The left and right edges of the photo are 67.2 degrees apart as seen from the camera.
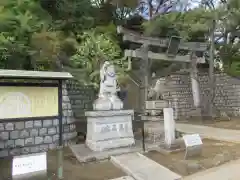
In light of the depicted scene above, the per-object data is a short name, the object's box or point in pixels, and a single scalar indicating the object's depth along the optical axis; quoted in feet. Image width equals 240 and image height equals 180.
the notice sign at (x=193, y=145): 13.85
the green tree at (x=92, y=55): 22.45
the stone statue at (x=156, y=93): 29.23
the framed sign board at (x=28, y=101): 9.97
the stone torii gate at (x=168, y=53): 26.31
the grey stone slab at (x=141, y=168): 11.14
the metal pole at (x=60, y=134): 9.77
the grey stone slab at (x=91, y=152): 13.53
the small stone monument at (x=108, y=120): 15.04
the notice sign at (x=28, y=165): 8.69
